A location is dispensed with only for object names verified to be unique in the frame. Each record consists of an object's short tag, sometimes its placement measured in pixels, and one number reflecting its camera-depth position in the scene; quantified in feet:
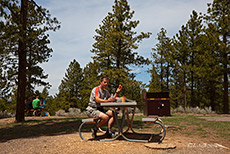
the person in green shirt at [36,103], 51.80
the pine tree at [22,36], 33.27
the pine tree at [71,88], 115.34
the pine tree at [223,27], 62.34
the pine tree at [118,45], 63.41
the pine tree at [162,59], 93.25
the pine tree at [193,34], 76.95
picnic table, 16.40
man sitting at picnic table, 17.70
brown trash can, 50.26
